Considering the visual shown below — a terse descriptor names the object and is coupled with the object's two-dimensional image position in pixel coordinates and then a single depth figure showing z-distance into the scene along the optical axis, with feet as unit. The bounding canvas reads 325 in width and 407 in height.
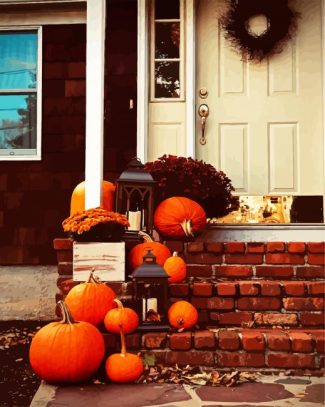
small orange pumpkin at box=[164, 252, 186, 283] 10.28
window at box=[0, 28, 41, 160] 15.93
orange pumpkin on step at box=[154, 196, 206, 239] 11.87
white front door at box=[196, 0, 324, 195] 15.01
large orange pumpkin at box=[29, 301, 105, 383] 8.25
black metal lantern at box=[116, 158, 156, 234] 11.76
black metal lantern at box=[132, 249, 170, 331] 9.53
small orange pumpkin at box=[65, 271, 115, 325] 9.59
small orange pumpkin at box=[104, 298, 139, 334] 9.12
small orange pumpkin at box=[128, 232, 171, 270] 10.99
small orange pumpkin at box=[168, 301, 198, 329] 9.52
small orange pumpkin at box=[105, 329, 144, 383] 8.43
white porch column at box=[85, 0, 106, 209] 12.41
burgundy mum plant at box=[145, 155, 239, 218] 12.47
